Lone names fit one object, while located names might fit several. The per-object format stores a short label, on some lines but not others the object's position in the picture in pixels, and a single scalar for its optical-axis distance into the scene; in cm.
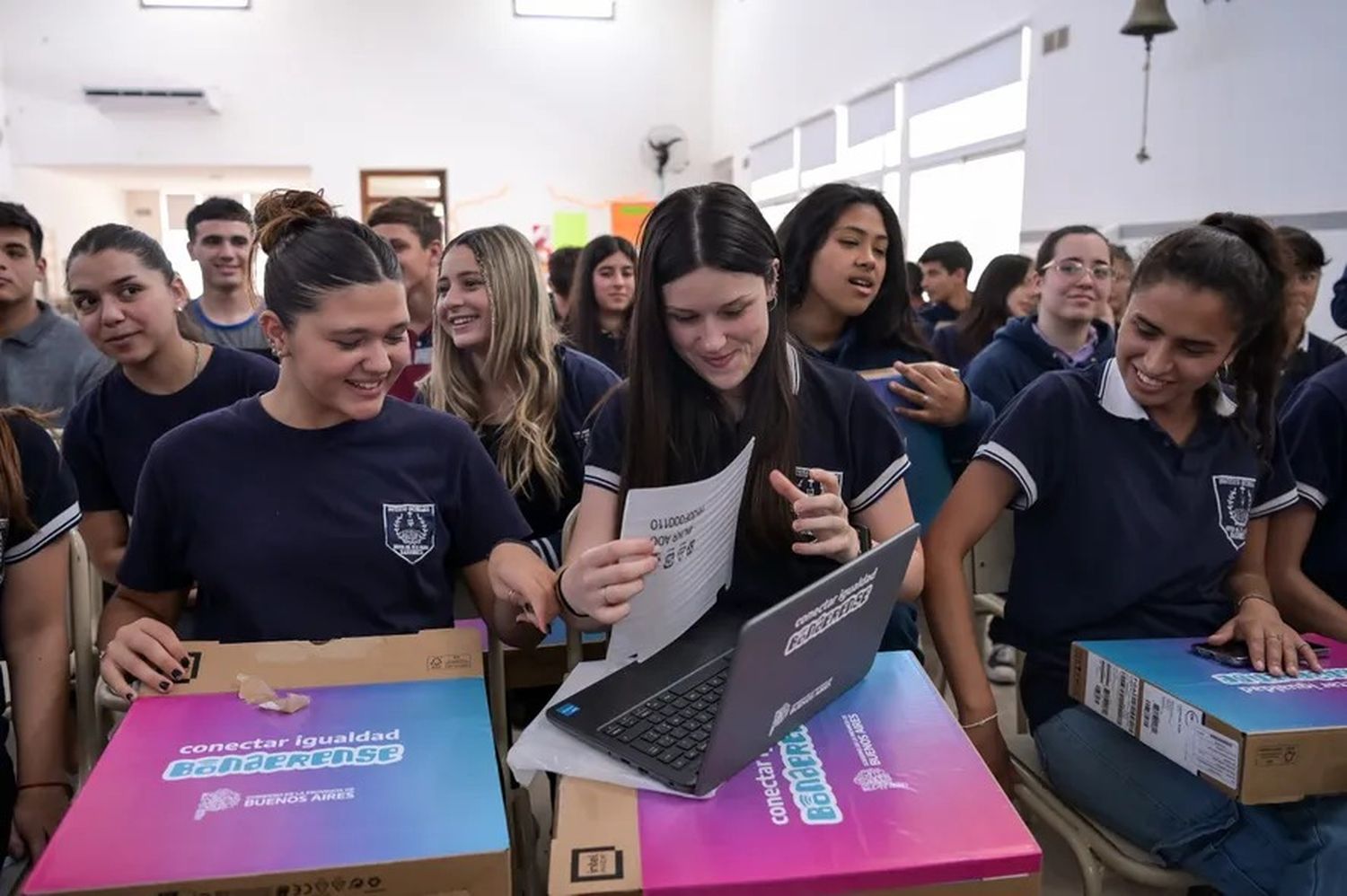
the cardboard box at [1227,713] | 100
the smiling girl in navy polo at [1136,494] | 136
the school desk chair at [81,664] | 135
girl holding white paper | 123
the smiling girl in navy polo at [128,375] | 174
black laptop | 78
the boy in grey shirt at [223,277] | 314
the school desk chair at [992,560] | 170
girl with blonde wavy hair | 186
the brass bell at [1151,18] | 352
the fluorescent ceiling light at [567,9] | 983
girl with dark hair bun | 122
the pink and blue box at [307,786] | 71
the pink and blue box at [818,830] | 73
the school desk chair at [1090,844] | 122
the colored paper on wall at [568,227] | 1002
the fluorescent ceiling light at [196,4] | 920
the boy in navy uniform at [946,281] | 489
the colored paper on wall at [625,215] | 1005
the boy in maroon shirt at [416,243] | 272
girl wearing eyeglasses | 252
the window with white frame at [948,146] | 501
